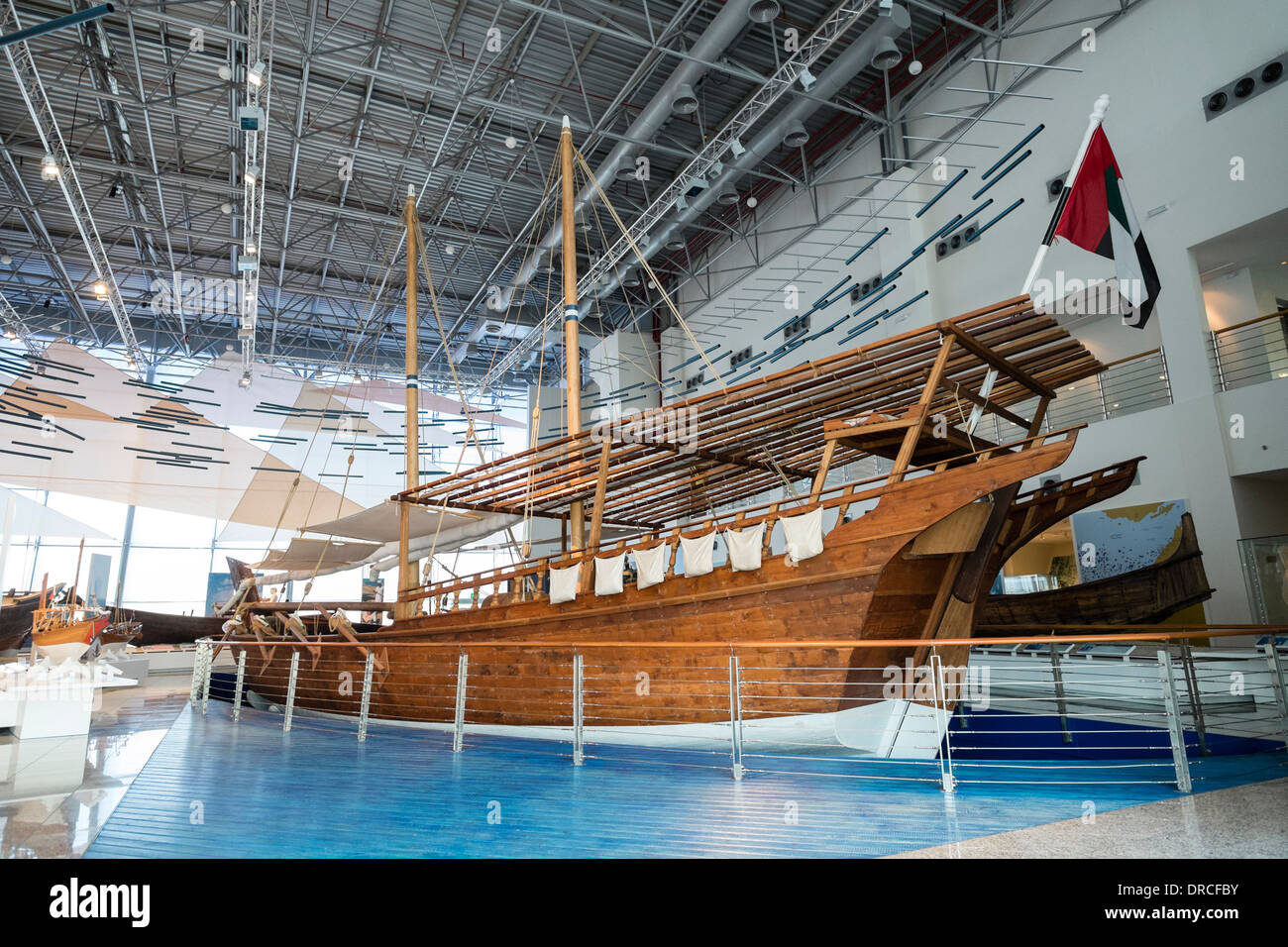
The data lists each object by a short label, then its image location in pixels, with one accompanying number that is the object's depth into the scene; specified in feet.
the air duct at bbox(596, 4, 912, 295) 27.84
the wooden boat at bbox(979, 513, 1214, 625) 19.84
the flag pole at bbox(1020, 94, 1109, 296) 15.18
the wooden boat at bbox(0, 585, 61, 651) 41.87
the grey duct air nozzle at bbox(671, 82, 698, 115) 29.99
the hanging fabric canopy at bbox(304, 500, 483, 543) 28.14
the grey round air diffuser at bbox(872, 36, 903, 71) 27.43
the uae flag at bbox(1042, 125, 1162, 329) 15.61
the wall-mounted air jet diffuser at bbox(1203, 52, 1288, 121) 20.59
